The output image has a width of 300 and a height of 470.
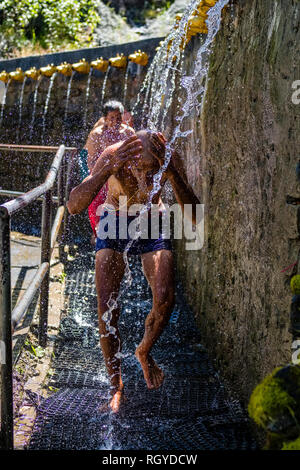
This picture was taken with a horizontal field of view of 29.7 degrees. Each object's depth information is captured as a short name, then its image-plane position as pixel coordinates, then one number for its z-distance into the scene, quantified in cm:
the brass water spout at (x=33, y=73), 739
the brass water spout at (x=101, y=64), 684
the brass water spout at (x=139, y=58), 660
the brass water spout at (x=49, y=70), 723
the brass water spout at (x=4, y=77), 769
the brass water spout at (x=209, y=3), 331
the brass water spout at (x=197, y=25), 367
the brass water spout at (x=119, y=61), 673
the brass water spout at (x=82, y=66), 700
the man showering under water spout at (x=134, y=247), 287
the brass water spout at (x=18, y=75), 755
